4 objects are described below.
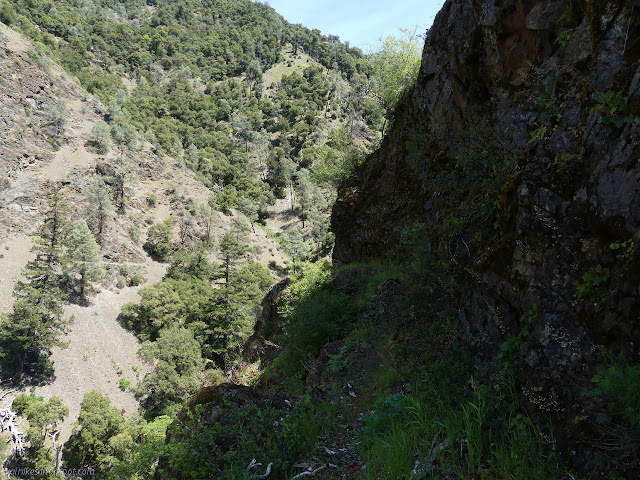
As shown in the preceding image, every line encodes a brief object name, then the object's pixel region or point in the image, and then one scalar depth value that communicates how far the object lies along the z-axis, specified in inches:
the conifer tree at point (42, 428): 870.4
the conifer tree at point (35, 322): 1223.5
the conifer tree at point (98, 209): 1931.6
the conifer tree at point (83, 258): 1579.7
